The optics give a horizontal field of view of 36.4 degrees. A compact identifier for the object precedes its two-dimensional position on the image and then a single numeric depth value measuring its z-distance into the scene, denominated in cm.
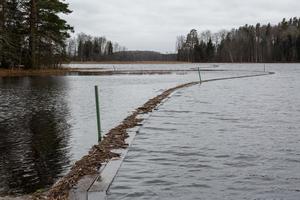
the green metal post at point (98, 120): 1080
